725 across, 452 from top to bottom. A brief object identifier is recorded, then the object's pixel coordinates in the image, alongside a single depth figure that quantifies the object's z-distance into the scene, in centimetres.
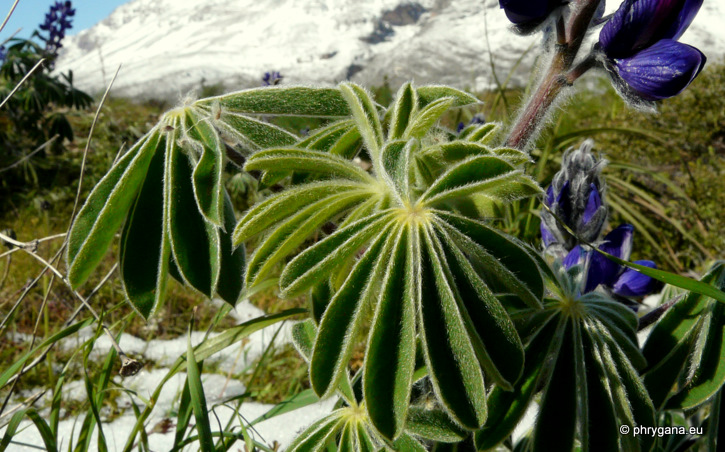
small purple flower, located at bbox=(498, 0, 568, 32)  16
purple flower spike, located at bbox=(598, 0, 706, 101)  15
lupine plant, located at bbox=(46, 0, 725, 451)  13
